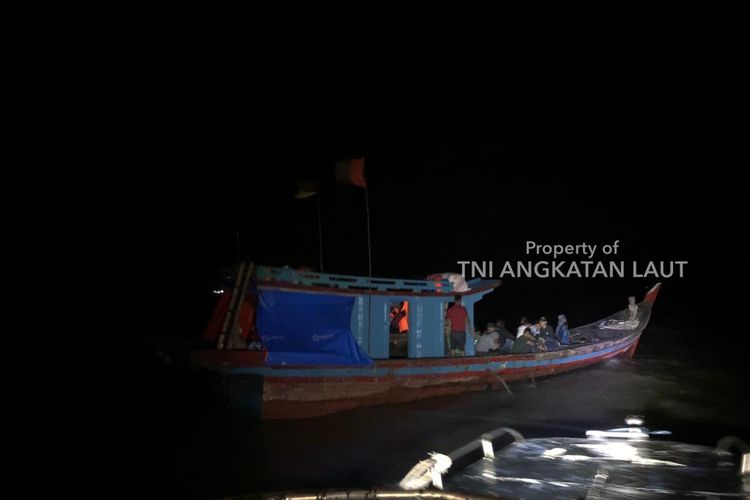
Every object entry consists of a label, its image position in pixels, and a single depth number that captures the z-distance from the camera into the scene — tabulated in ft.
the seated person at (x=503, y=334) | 49.44
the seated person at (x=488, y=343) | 47.55
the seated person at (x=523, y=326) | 49.43
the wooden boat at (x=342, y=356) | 32.32
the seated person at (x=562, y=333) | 53.47
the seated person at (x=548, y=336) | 49.11
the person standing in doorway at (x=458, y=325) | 42.29
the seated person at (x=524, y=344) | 46.84
